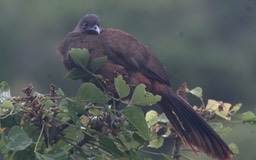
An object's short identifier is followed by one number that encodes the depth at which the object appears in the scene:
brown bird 11.66
